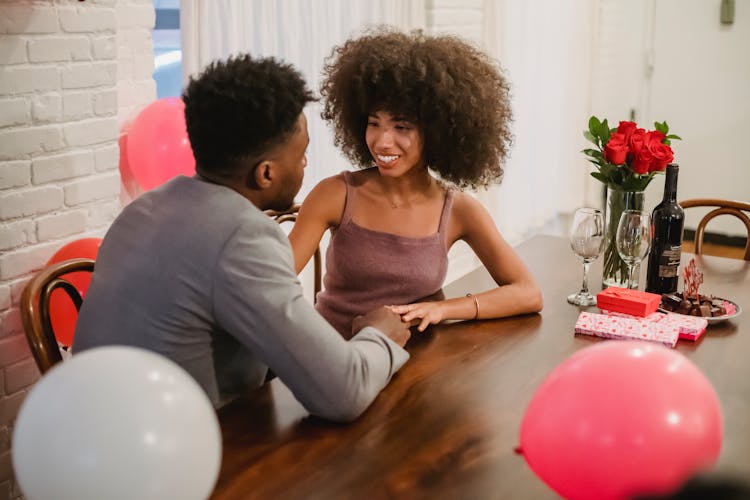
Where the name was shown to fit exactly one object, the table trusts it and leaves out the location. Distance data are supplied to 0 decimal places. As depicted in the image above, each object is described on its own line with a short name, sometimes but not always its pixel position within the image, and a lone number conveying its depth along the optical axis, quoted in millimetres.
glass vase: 2029
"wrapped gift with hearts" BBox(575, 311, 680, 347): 1730
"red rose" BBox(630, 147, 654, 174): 1951
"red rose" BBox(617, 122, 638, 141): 1978
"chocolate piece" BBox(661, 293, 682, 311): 1895
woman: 1967
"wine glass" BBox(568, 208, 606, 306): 1943
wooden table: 1176
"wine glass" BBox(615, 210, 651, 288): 1926
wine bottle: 1922
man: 1302
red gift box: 1849
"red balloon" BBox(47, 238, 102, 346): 2154
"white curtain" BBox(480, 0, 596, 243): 4469
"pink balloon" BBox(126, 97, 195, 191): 2488
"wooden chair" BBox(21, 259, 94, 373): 1543
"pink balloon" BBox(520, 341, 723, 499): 978
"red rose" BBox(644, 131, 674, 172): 1953
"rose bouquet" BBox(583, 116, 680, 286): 1962
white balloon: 914
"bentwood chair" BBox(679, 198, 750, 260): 2475
